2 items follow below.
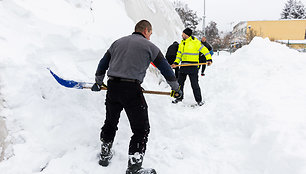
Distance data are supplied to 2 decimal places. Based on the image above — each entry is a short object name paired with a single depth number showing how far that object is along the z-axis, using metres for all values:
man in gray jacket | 2.20
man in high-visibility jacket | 4.75
